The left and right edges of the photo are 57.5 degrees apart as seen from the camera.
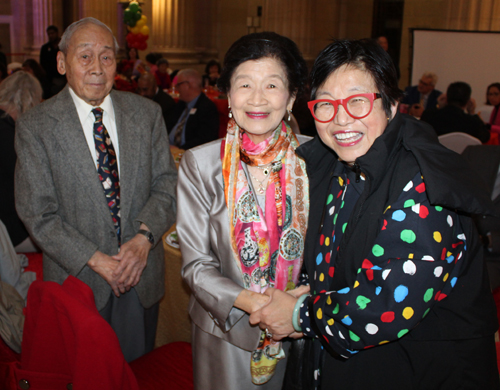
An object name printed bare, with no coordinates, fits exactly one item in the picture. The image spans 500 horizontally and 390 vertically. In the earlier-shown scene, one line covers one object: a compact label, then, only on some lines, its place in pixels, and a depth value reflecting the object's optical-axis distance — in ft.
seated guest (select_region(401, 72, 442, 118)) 24.29
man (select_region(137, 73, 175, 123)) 20.52
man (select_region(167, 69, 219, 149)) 18.02
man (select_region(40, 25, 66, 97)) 34.99
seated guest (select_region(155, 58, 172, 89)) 34.96
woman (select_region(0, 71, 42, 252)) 10.77
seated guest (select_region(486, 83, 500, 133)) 21.11
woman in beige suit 5.00
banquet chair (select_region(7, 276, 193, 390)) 3.93
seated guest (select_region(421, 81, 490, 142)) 17.37
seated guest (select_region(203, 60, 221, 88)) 34.72
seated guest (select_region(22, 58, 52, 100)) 28.63
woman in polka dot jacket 3.76
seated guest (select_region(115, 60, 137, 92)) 33.33
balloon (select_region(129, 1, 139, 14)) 37.11
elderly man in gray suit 6.06
